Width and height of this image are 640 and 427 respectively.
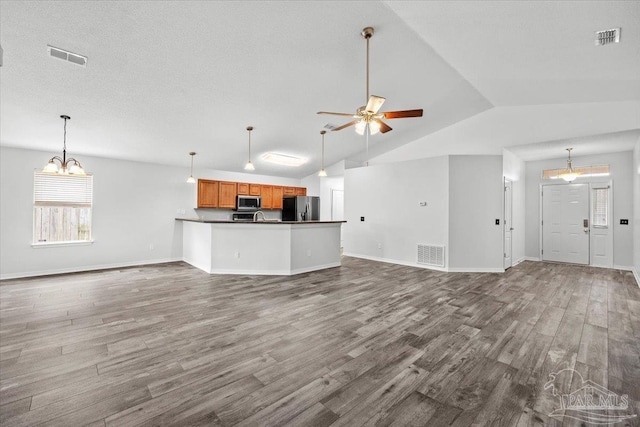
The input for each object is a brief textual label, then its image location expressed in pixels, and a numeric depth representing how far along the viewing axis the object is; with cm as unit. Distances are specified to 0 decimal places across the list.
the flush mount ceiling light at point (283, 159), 688
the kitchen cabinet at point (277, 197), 852
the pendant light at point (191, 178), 613
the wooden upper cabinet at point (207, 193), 725
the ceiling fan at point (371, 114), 277
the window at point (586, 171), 633
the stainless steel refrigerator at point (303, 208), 682
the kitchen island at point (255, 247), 535
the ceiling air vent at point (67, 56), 276
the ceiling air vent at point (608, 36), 246
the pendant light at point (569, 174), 617
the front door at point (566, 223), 659
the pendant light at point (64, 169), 385
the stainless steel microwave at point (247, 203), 767
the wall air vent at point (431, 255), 589
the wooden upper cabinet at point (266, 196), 828
